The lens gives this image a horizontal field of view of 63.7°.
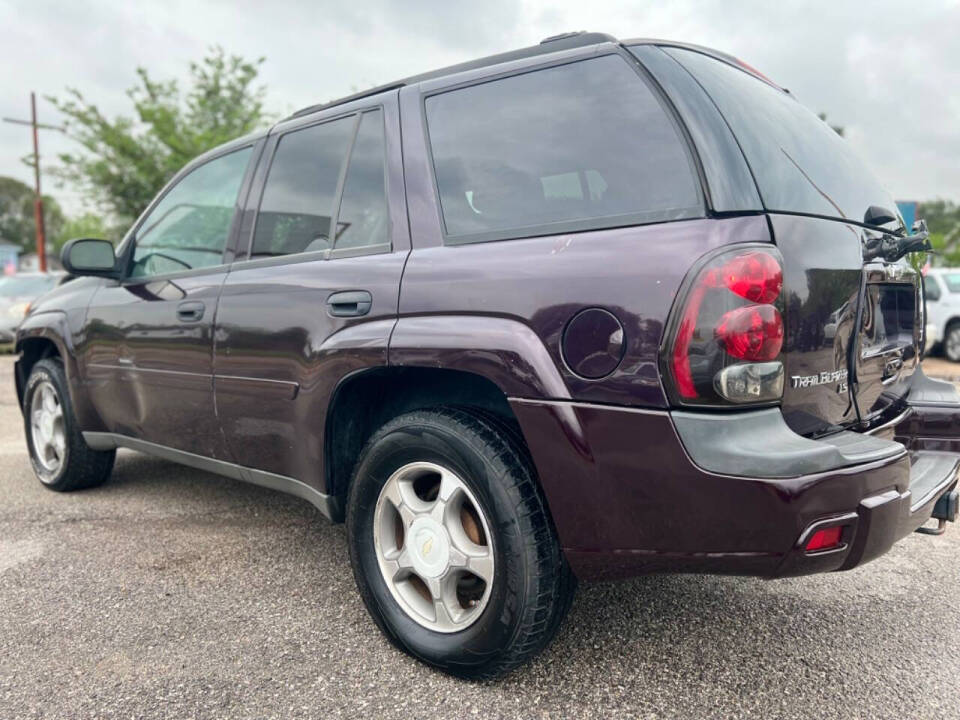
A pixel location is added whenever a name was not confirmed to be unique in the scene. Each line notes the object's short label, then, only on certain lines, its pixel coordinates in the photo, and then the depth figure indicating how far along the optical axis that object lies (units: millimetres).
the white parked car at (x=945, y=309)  12844
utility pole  24286
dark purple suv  1763
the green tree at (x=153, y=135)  21375
